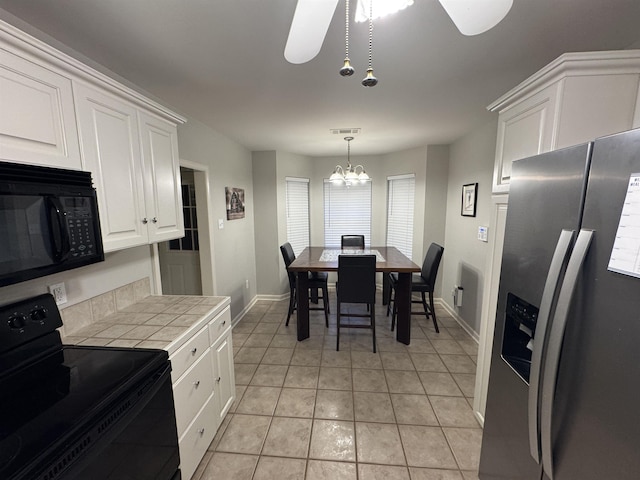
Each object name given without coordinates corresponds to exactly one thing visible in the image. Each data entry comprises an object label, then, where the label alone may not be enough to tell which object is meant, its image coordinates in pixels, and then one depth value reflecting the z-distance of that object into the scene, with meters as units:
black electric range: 0.75
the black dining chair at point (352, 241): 4.49
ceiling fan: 0.79
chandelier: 3.46
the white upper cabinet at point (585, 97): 1.12
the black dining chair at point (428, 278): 3.18
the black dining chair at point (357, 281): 2.76
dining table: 2.98
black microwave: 0.91
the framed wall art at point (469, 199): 3.15
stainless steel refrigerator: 0.69
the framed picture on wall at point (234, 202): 3.42
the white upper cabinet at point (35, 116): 0.93
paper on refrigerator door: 0.67
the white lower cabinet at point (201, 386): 1.40
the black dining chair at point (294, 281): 3.44
